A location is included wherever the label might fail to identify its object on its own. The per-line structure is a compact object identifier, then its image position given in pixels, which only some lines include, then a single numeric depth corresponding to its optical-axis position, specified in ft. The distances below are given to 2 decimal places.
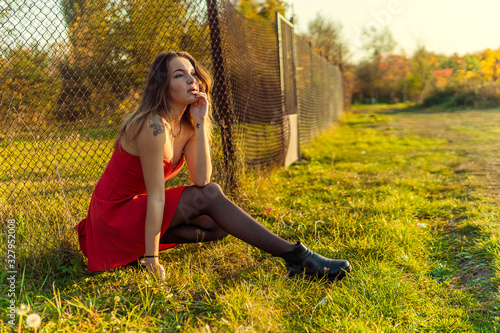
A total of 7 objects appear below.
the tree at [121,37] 9.41
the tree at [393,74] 106.63
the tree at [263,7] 33.17
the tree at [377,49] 84.79
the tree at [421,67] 102.06
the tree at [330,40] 55.31
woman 7.19
